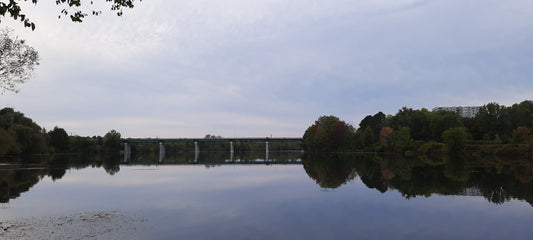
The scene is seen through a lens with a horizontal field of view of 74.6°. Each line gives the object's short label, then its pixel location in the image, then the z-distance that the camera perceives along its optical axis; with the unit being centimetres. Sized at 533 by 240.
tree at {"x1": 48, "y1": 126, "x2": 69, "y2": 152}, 15875
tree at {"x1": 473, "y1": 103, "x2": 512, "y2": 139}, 11738
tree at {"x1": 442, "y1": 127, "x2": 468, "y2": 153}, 9725
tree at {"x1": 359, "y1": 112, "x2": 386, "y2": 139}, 15050
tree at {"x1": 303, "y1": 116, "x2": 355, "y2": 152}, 15000
